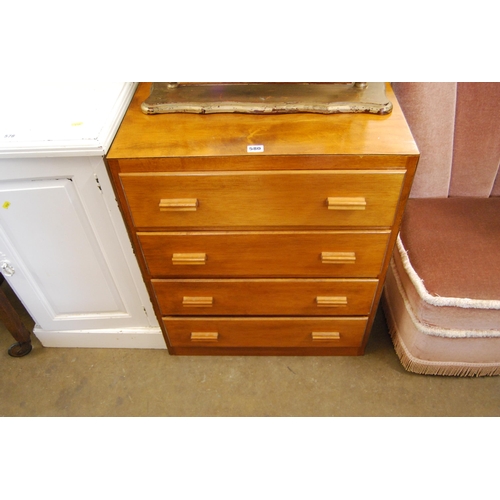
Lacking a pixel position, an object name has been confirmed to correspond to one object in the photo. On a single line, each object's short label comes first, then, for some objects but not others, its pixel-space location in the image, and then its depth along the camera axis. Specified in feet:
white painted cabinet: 2.94
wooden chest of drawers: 2.81
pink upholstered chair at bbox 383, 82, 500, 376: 3.53
